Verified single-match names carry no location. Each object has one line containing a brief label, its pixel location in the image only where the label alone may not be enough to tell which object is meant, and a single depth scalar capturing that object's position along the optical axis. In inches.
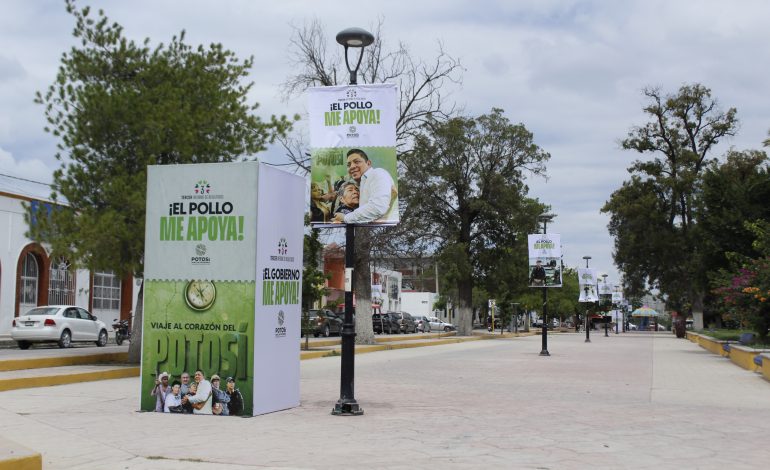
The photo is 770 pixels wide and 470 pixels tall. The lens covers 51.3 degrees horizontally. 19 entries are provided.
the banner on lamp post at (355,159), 458.6
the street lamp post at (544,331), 1134.7
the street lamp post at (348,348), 441.4
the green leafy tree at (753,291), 831.7
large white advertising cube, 434.3
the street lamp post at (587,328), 1763.2
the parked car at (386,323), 2213.3
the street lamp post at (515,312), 2835.1
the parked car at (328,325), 1701.5
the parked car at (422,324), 2706.7
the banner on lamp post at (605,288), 2242.5
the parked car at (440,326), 3024.1
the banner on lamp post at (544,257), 1114.7
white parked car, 1074.7
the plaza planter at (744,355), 841.2
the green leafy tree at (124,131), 696.4
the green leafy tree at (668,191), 2137.1
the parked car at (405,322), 2318.4
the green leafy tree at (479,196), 1879.9
